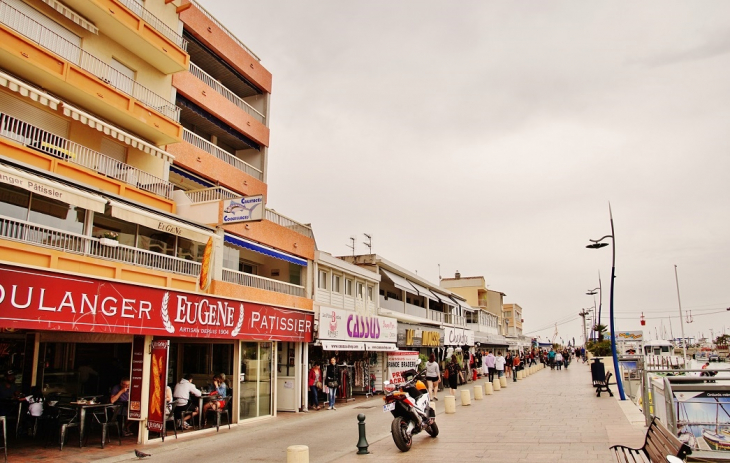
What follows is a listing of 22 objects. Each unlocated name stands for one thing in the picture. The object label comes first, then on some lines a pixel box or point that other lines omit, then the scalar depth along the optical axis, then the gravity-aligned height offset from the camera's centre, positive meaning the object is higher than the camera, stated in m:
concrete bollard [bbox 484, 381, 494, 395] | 23.46 -2.06
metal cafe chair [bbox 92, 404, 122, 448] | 12.34 -1.71
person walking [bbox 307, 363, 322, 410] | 20.02 -1.49
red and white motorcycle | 11.10 -1.45
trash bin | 21.77 -1.29
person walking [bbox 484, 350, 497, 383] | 27.92 -1.20
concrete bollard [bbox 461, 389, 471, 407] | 18.84 -1.96
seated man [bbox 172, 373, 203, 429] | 14.35 -1.42
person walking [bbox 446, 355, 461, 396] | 23.37 -1.47
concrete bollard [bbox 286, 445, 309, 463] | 8.83 -1.78
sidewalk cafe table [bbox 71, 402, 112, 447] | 12.12 -1.43
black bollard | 11.07 -2.00
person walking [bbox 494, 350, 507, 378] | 28.30 -1.29
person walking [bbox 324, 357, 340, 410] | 20.02 -1.42
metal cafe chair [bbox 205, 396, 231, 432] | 14.99 -1.88
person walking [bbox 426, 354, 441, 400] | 20.79 -1.29
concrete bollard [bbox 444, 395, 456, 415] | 16.83 -1.95
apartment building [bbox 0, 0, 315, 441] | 11.87 +3.13
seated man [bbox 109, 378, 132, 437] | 13.21 -1.27
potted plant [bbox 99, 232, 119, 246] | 13.09 +2.47
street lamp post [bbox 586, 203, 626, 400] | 20.68 +2.89
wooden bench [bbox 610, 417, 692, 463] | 5.48 -1.17
